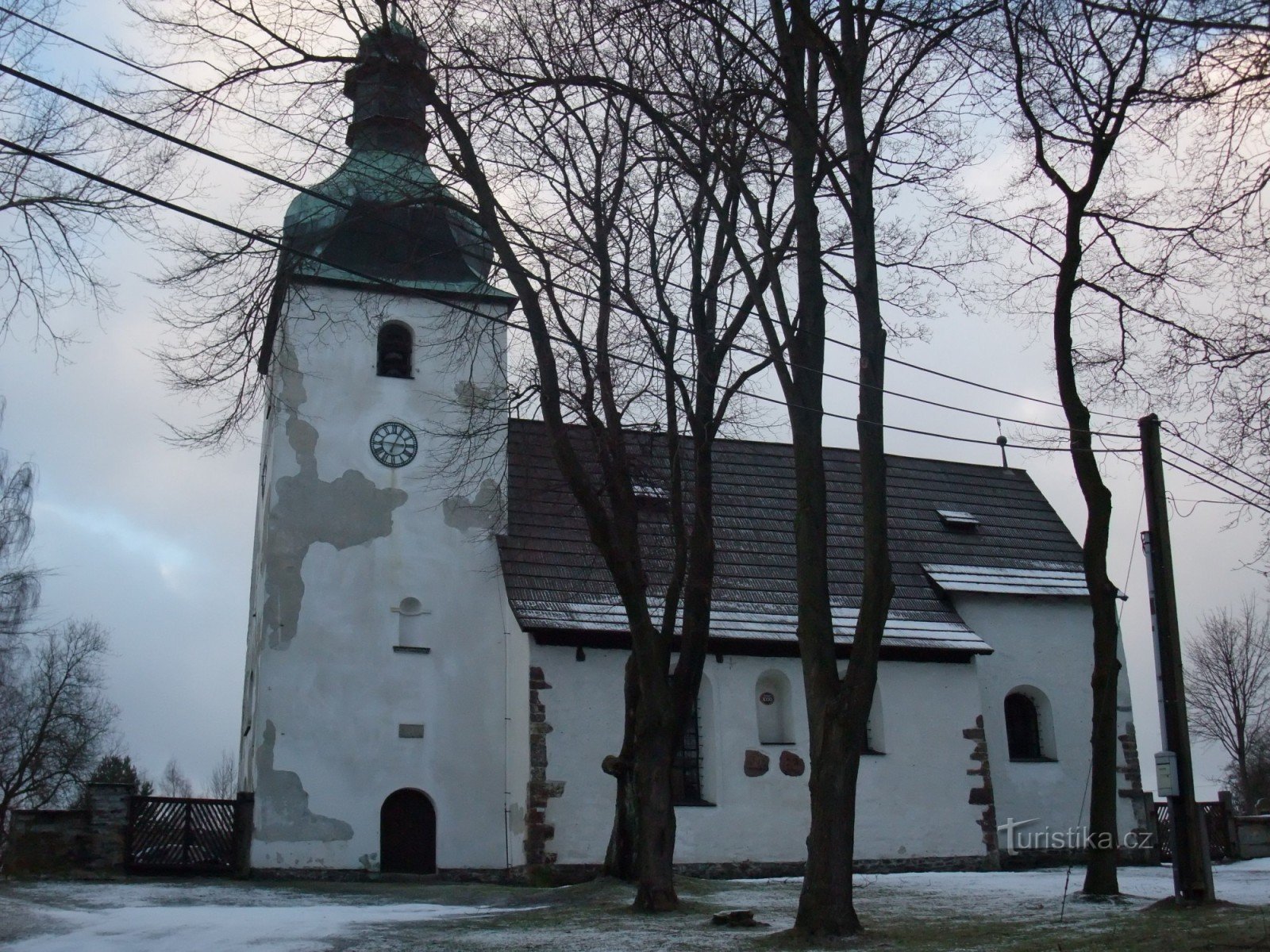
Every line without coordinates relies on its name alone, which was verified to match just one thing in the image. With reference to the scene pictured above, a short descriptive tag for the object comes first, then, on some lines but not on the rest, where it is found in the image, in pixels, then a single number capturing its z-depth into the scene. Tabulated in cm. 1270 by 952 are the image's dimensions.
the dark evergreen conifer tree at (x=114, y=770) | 4497
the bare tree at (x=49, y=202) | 1035
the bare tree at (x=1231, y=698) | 4456
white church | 2028
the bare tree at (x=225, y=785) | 7606
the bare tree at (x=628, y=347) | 1260
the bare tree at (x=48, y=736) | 3803
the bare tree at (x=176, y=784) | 8462
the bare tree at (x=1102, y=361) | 1273
